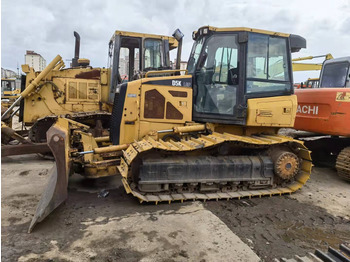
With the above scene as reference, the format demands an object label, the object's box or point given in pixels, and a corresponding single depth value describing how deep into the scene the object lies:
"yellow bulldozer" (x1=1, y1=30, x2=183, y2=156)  7.77
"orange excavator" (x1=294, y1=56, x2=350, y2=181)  5.85
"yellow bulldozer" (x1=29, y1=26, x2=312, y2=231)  4.63
